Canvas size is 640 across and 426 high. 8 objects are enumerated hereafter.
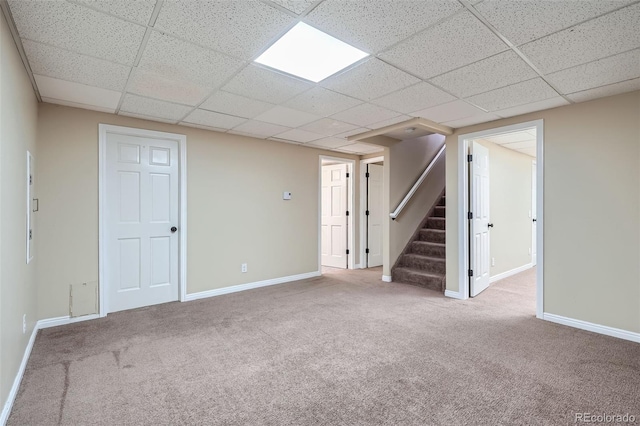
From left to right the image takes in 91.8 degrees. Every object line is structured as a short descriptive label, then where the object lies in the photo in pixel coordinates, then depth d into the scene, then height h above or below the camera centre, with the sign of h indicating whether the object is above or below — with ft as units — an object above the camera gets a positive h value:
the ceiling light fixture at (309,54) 6.40 +3.64
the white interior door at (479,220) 13.39 -0.30
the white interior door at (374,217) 20.39 -0.25
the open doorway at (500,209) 13.01 +0.23
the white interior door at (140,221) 11.46 -0.33
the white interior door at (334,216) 19.97 -0.18
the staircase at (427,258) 15.03 -2.34
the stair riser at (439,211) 19.12 +0.14
